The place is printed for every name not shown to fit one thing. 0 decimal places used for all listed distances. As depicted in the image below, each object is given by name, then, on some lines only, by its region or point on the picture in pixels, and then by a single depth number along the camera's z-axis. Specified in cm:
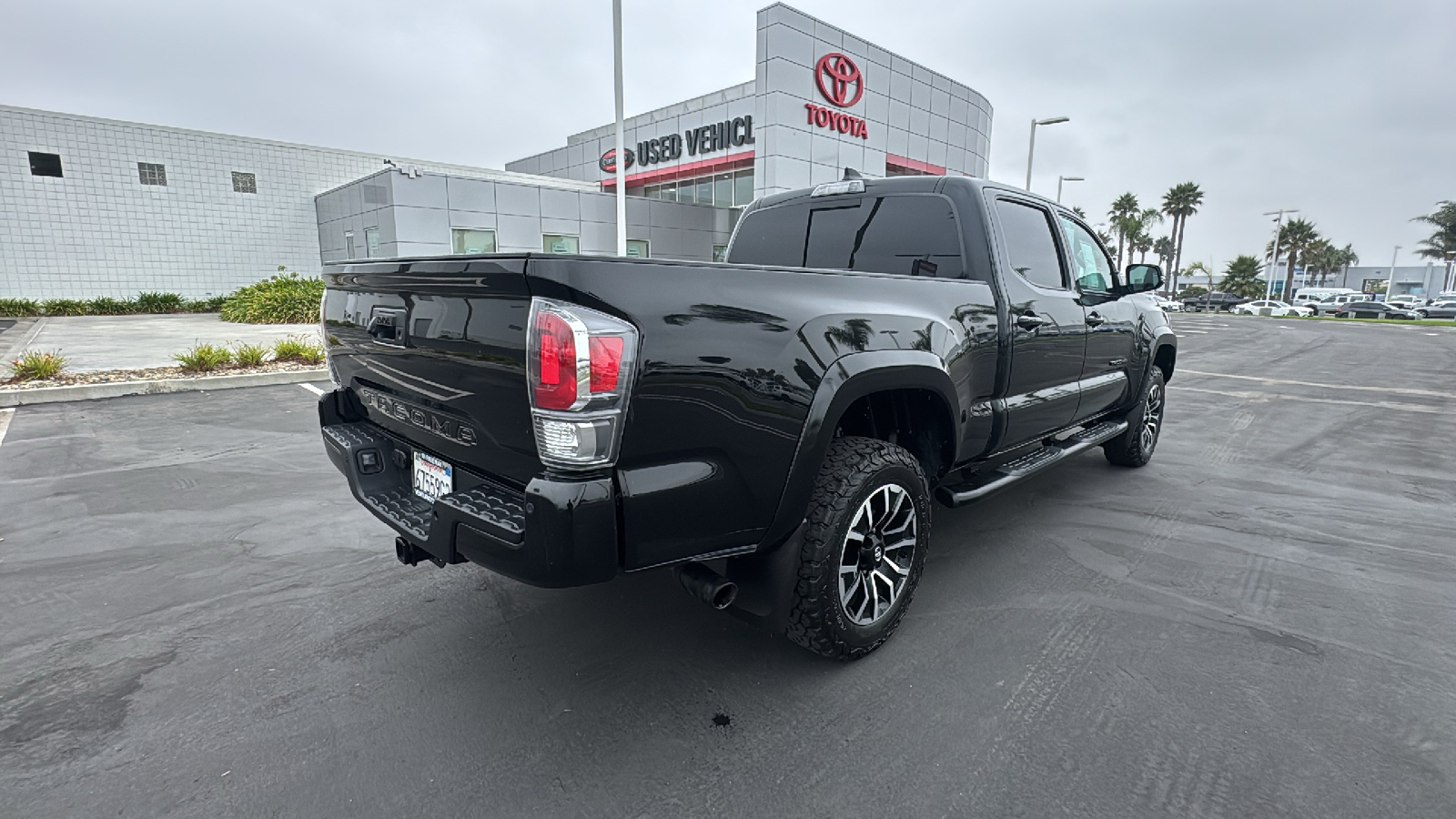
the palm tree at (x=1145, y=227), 8428
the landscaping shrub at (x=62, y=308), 2092
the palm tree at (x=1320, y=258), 8133
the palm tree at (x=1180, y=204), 7362
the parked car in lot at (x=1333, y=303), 5263
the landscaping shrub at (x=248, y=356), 983
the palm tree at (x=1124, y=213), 8200
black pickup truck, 200
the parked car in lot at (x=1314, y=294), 5991
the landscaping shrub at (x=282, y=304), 1695
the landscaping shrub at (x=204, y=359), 929
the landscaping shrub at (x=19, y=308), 2031
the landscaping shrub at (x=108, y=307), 2166
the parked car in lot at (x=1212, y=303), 6062
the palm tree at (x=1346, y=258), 9469
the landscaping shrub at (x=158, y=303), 2248
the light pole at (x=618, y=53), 1277
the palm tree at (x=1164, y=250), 8472
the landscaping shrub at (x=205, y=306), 2311
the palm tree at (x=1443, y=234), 6725
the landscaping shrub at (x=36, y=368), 846
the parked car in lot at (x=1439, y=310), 4622
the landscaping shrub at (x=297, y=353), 1039
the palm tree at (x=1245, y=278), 7450
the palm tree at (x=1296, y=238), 7844
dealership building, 1956
